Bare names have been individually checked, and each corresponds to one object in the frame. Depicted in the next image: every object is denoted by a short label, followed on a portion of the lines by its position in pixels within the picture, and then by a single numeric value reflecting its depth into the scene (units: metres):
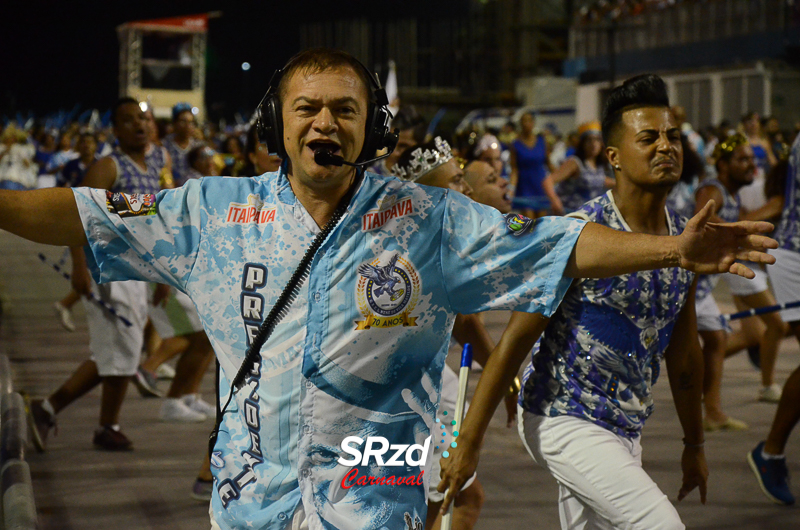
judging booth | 41.09
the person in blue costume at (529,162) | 14.84
